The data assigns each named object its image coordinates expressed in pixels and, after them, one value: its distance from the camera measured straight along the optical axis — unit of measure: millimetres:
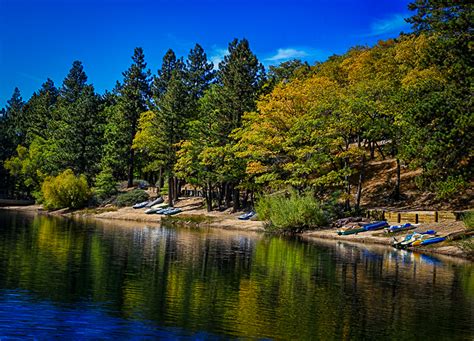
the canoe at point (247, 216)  63262
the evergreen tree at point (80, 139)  94188
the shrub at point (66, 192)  80250
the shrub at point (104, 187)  83562
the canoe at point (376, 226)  49844
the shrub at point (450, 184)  36375
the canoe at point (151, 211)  73062
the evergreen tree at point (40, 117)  113312
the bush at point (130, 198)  80125
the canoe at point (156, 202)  78388
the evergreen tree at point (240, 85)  72125
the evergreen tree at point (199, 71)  100625
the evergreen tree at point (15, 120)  118750
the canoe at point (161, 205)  77375
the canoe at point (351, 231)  49450
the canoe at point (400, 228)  47181
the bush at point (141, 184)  93019
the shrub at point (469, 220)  40094
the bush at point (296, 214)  52531
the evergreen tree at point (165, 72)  101938
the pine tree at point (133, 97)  93188
